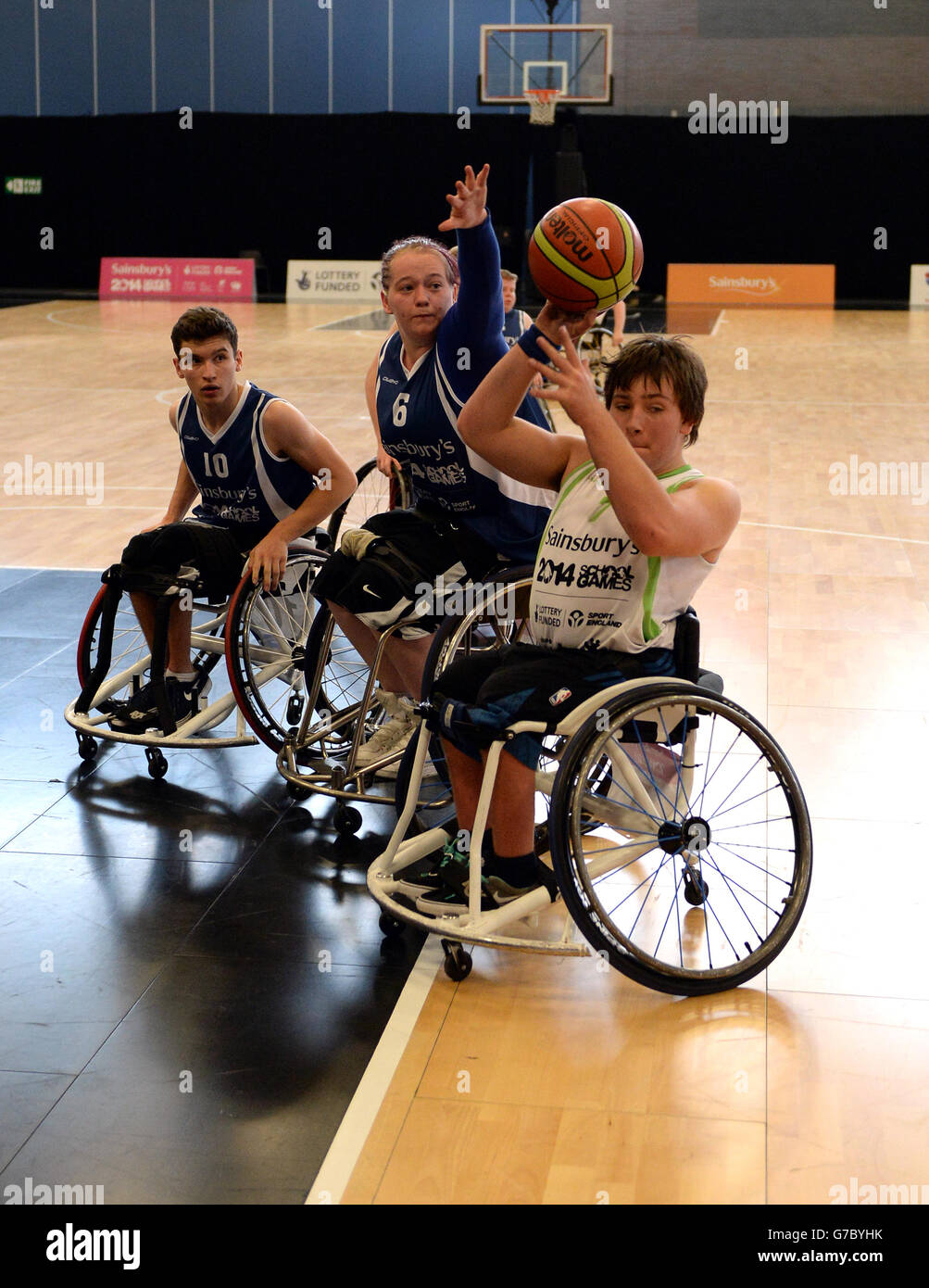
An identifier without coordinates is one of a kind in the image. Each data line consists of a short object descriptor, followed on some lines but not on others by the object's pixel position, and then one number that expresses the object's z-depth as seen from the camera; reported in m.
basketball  2.63
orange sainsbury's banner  18.61
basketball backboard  18.69
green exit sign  20.44
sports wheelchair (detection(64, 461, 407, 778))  3.36
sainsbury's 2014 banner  19.30
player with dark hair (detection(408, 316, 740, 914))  2.42
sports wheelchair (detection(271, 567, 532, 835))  2.99
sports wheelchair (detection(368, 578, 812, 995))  2.29
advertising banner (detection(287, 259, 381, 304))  19.27
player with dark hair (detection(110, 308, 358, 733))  3.45
